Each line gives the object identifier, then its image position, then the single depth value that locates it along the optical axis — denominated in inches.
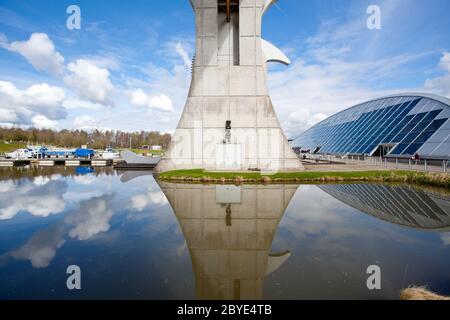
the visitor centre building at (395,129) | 1152.2
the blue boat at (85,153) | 2438.5
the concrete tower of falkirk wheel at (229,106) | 956.6
